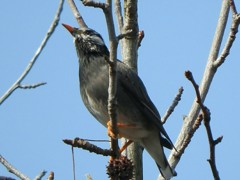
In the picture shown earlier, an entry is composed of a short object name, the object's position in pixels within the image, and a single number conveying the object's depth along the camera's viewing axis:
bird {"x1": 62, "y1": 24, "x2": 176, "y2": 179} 9.57
